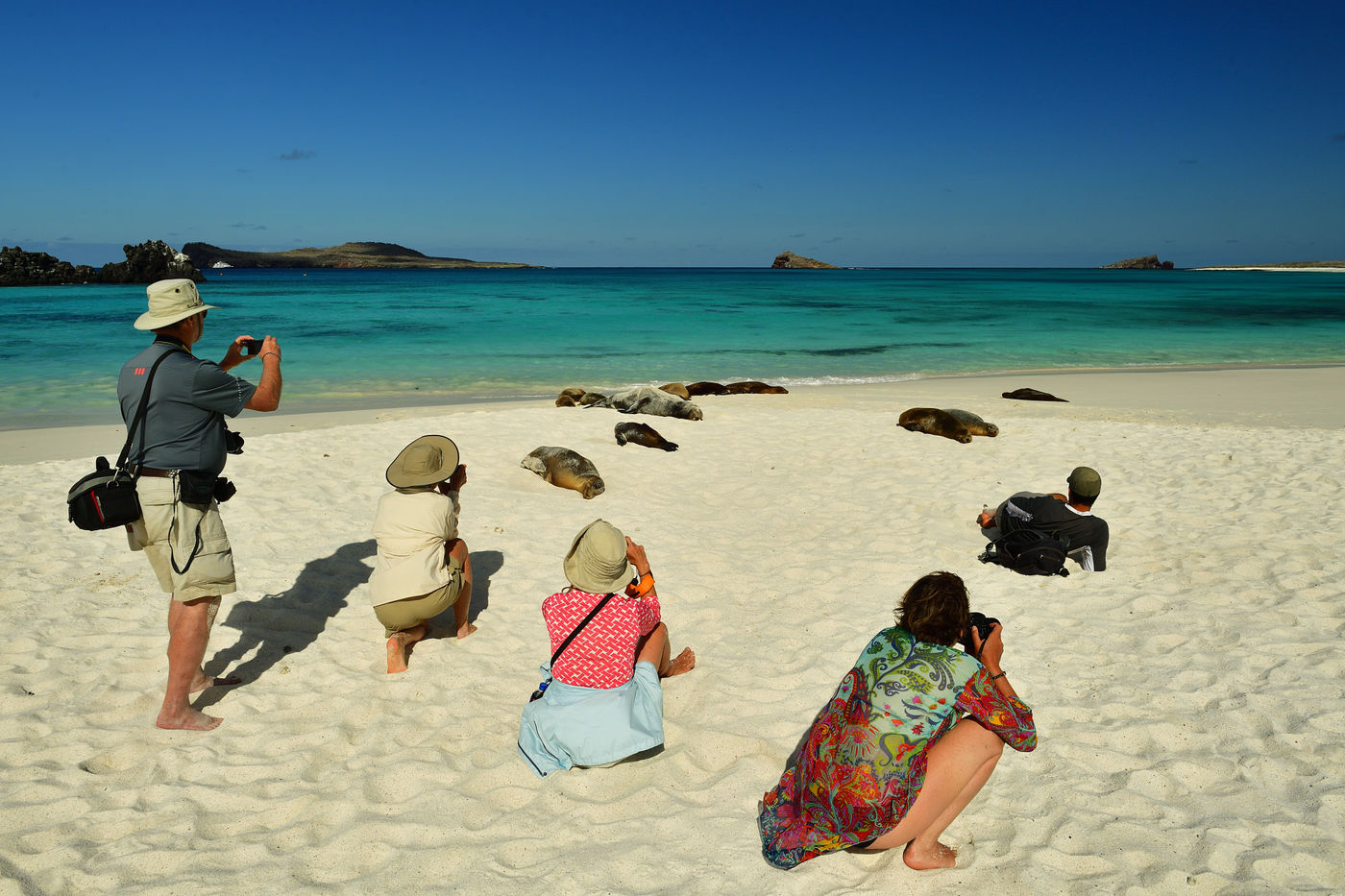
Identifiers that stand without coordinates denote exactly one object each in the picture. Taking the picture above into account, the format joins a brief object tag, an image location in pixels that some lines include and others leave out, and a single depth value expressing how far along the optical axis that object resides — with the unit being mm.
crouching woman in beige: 4461
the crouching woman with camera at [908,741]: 2824
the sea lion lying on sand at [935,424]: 10164
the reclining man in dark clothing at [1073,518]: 5891
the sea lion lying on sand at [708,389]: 15741
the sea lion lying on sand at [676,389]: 13743
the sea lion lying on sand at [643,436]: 9852
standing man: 3596
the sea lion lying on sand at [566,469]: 8031
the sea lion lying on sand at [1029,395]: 14875
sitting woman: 3553
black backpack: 5812
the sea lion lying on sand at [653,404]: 11812
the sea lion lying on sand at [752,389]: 15859
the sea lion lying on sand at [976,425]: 10438
